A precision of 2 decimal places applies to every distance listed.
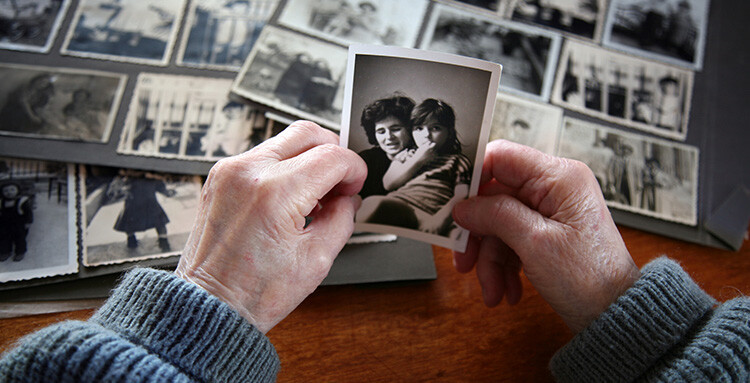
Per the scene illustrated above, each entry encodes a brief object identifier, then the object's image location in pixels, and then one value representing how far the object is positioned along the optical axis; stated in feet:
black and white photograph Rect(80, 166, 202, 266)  2.65
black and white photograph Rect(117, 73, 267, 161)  3.01
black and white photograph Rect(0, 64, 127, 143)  2.98
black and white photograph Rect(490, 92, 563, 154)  3.17
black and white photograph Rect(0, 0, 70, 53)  3.28
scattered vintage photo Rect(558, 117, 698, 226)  3.05
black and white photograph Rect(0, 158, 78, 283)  2.55
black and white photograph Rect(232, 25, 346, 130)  3.16
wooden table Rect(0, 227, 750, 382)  2.41
